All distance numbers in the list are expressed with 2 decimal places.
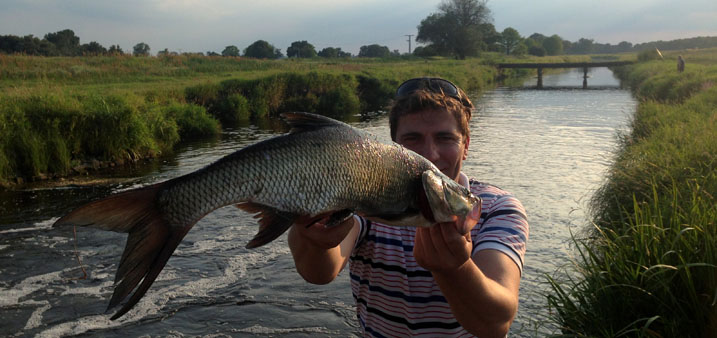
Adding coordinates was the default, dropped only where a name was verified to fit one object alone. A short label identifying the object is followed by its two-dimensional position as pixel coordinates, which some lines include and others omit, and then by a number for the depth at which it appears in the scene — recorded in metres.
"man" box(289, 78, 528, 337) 2.36
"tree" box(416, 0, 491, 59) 103.25
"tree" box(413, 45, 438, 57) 108.19
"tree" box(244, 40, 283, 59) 106.50
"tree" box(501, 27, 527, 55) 148.45
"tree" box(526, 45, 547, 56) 151.75
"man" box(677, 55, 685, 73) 28.81
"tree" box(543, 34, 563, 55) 191.25
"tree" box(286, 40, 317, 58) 113.40
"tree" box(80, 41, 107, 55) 75.06
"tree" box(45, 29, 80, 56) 76.02
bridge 54.22
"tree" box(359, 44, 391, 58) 133.62
